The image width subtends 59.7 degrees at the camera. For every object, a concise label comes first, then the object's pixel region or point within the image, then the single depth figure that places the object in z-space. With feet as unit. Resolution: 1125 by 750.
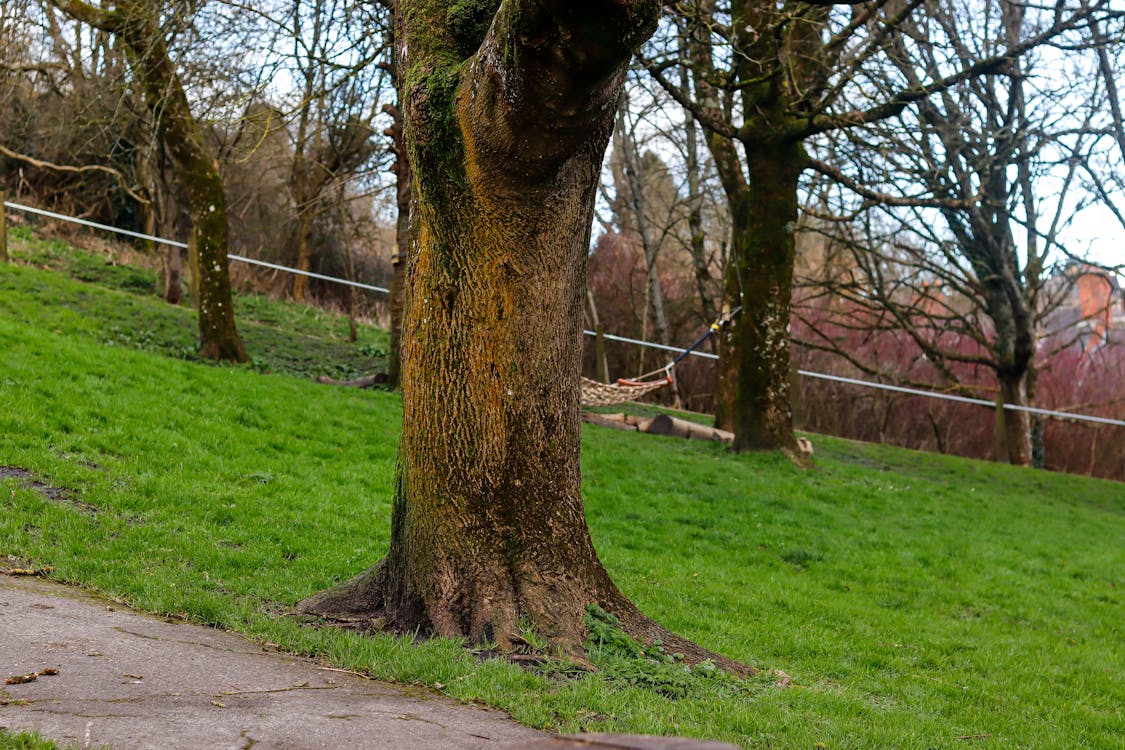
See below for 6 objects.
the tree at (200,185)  45.62
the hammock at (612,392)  48.73
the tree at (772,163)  43.98
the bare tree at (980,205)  47.44
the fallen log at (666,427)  53.06
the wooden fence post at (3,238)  55.72
